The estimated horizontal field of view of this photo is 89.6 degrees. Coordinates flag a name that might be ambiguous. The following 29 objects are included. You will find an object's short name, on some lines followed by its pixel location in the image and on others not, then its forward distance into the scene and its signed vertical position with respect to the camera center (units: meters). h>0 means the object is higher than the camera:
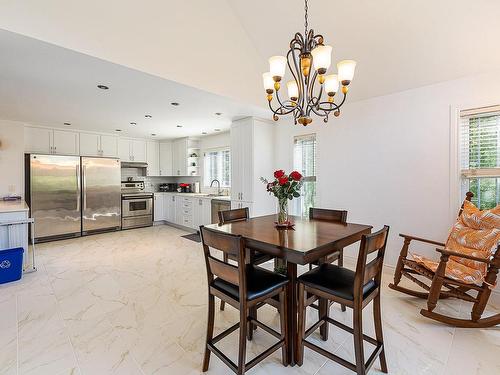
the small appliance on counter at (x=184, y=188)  6.58 -0.07
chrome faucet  5.92 +0.00
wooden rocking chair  2.07 -0.92
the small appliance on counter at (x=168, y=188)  7.06 -0.07
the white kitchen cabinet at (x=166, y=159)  6.69 +0.70
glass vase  2.20 -0.25
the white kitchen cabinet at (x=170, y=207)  6.36 -0.56
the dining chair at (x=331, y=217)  2.34 -0.34
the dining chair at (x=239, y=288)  1.48 -0.67
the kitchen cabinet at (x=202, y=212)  5.23 -0.57
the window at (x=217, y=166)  5.91 +0.46
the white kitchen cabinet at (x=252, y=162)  4.27 +0.40
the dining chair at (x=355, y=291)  1.47 -0.67
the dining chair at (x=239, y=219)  2.36 -0.36
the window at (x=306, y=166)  4.16 +0.31
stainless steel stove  5.93 -0.49
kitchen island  3.14 -0.55
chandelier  1.88 +0.88
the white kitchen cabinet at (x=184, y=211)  5.77 -0.61
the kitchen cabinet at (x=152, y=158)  6.58 +0.74
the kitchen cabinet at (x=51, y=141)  4.86 +0.91
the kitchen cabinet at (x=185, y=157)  6.27 +0.73
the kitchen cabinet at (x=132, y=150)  6.08 +0.90
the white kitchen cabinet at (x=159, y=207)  6.46 -0.56
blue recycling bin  2.97 -0.94
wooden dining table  1.54 -0.38
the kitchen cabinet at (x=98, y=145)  5.48 +0.92
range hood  6.20 +0.54
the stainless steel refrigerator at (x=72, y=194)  4.73 -0.18
